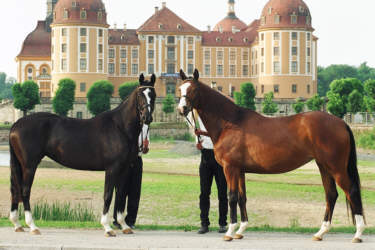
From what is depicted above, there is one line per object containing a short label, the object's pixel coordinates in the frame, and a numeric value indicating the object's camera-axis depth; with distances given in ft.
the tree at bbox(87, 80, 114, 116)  227.20
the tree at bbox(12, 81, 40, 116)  217.77
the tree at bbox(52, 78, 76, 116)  221.05
